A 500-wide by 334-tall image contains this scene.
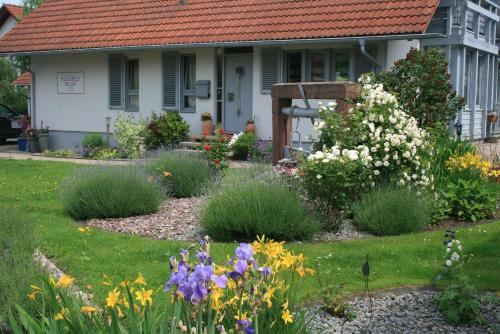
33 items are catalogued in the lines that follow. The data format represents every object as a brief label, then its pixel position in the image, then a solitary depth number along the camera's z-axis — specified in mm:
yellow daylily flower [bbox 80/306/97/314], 3368
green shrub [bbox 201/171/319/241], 7500
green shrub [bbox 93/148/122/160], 18506
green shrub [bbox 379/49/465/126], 12422
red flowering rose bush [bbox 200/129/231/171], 11086
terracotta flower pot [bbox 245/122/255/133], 17875
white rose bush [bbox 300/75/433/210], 8000
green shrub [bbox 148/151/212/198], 10594
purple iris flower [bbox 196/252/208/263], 3008
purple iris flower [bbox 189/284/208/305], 2783
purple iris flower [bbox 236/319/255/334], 3010
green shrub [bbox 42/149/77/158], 19641
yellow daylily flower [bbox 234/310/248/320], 3107
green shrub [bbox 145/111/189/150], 18391
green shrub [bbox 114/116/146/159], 18547
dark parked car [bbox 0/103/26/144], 26484
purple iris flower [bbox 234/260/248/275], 3049
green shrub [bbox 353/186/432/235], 7965
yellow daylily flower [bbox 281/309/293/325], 3360
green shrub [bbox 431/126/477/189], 9414
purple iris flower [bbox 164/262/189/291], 2873
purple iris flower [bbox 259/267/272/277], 3248
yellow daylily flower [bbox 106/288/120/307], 3191
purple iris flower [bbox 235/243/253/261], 3092
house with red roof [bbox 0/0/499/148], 16547
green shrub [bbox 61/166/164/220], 9156
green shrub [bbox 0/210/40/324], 4547
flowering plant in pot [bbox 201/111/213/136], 18702
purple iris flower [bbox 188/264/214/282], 2787
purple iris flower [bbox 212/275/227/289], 2858
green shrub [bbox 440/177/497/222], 8789
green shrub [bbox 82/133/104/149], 20109
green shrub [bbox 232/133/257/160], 17016
